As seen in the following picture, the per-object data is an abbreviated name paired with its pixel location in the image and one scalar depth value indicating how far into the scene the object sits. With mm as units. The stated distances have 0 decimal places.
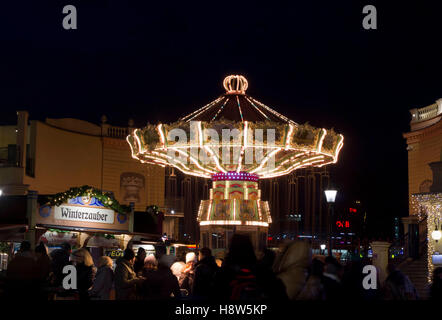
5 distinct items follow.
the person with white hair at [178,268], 14812
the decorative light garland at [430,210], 26530
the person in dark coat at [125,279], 13094
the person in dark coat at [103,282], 13180
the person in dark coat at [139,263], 15141
